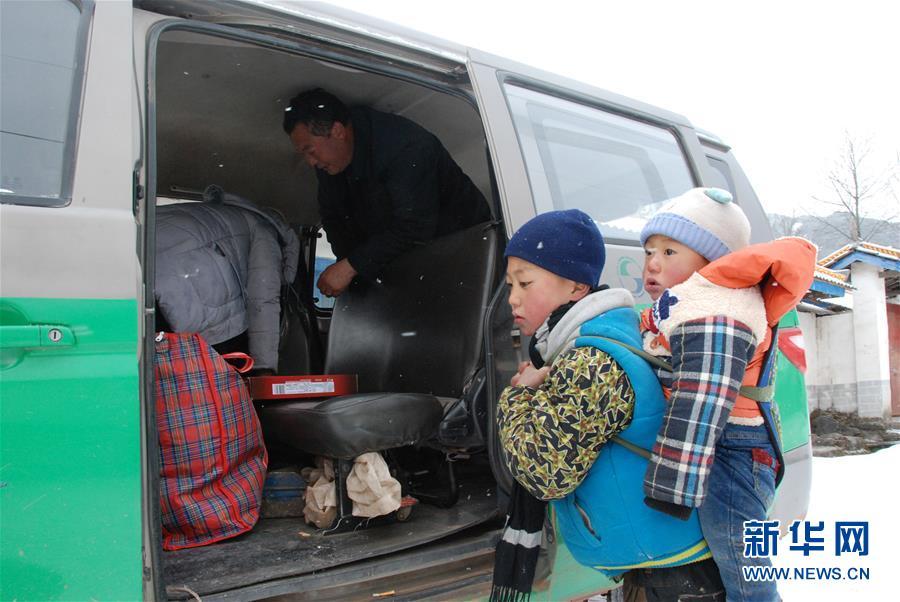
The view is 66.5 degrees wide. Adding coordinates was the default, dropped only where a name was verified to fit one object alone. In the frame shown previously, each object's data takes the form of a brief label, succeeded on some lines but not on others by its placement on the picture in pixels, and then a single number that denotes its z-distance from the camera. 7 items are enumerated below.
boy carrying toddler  1.59
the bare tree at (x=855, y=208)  31.89
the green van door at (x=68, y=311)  1.38
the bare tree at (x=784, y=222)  39.30
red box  2.55
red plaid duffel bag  2.01
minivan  1.43
